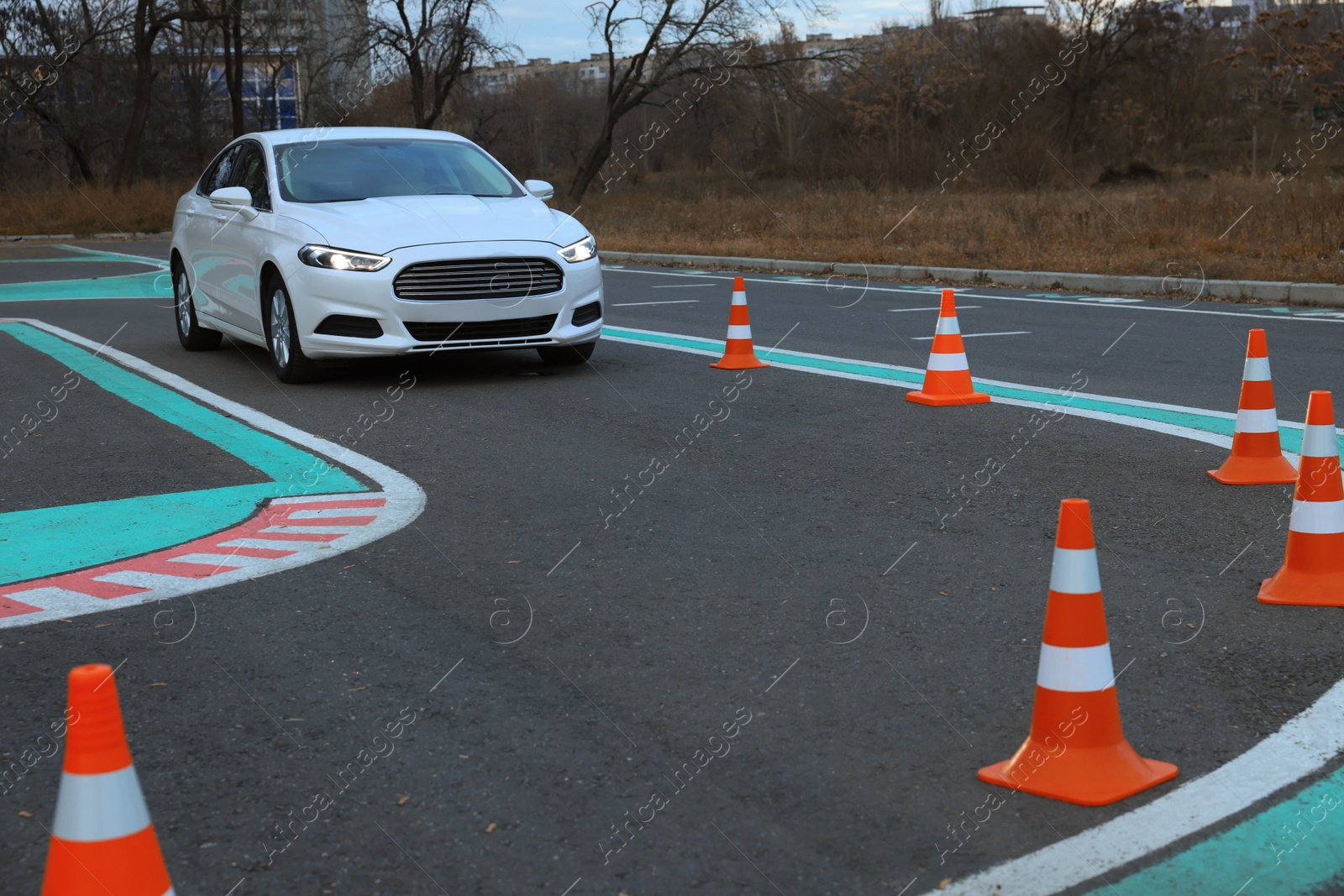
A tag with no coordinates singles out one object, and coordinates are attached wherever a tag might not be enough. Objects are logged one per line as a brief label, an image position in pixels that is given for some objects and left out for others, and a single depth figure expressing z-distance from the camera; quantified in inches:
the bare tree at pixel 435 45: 1742.1
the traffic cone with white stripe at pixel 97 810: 84.5
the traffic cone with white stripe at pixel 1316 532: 175.6
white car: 352.8
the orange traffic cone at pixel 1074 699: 124.9
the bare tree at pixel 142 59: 1753.2
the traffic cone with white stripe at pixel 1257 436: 243.6
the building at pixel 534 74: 1822.2
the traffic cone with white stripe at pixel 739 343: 396.5
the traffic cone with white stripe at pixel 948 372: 330.0
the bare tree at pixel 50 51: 1784.0
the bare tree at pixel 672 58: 1590.8
